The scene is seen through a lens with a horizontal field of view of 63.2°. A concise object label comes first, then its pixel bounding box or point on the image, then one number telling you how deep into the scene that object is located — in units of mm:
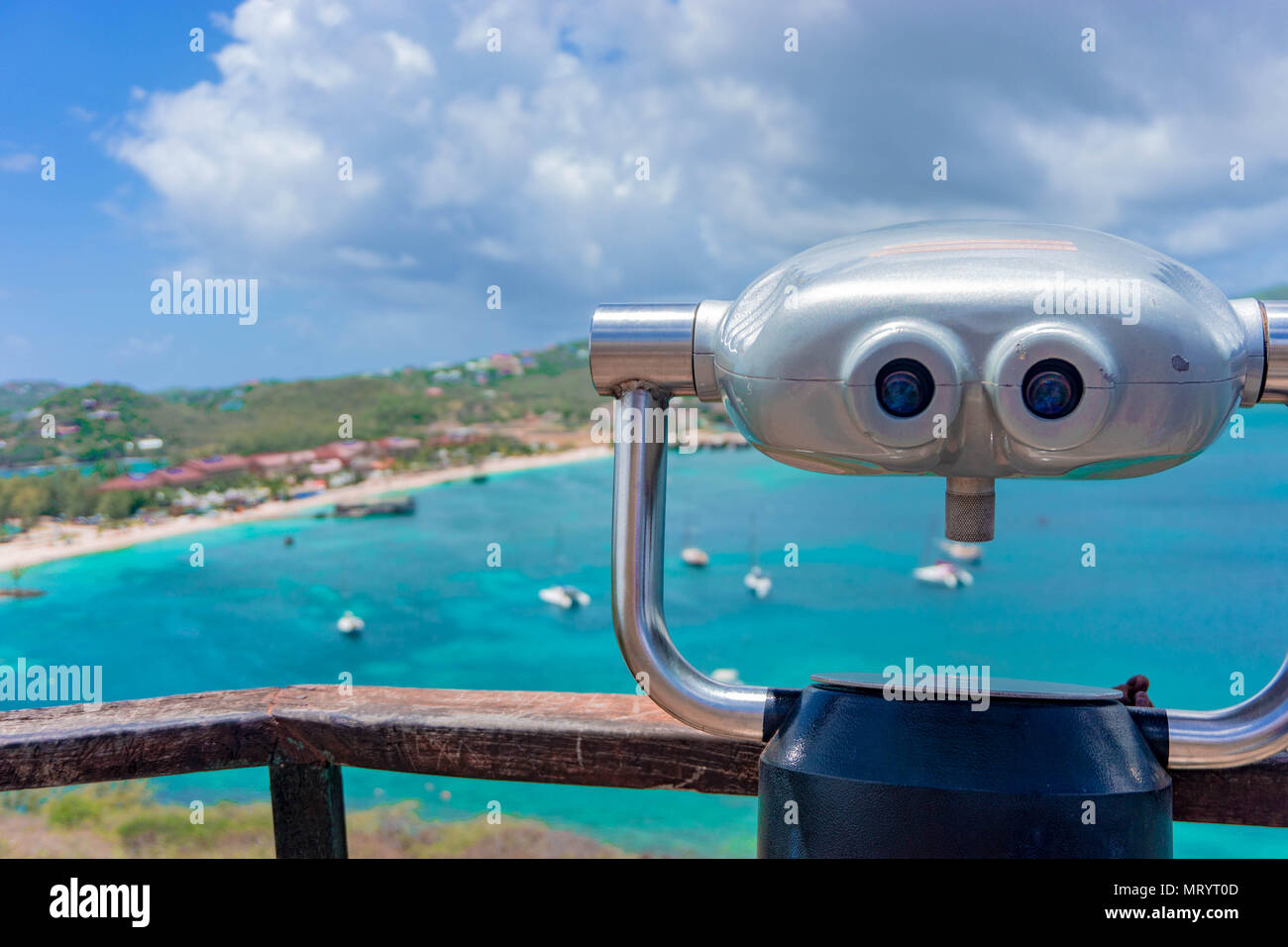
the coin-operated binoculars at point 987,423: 605
